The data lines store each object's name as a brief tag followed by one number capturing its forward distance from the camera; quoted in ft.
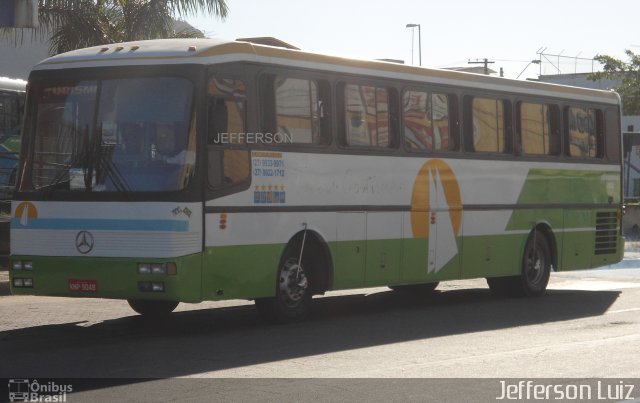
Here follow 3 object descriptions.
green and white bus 43.57
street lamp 152.87
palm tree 80.23
